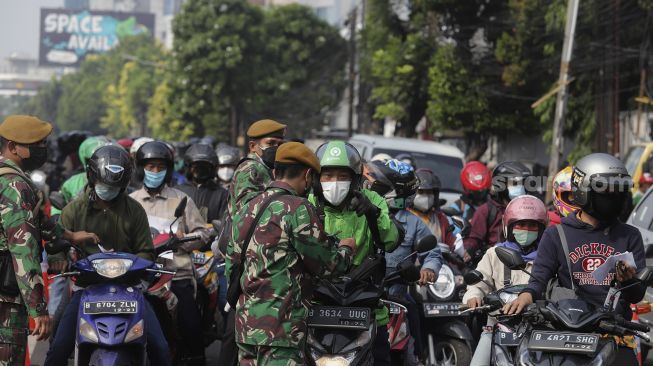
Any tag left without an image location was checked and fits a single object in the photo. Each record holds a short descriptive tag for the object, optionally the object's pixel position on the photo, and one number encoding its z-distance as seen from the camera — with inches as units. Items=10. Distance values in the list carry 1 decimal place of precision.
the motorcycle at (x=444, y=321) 572.8
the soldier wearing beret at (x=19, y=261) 412.6
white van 1189.1
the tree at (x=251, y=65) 3717.2
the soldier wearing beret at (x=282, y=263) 385.8
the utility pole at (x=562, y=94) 1514.3
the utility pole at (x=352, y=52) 3194.8
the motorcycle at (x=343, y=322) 421.1
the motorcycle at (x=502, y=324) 395.6
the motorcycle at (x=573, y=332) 354.1
